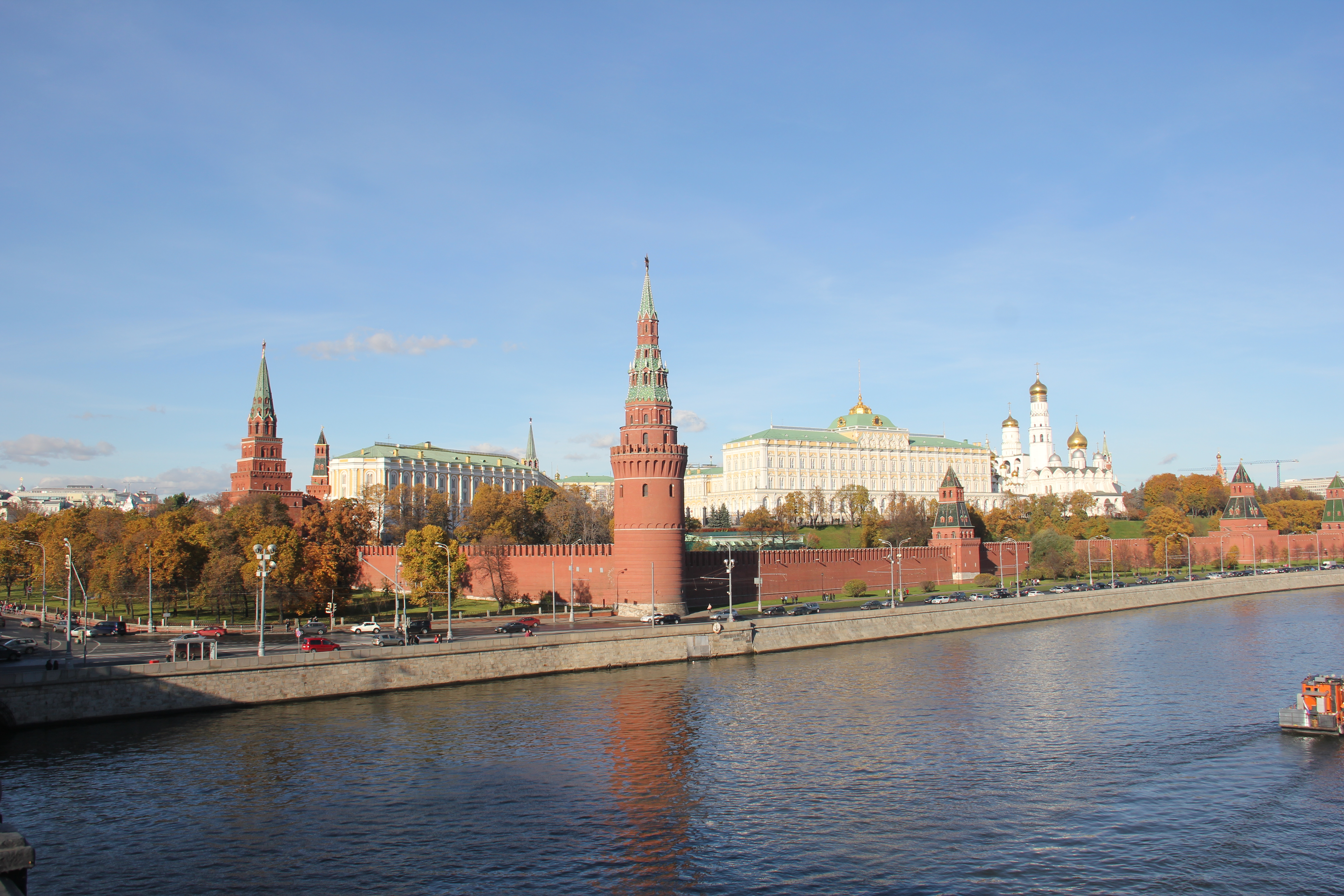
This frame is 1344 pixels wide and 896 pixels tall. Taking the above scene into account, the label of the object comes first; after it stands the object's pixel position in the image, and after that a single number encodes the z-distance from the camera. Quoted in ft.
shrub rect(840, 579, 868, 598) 310.86
